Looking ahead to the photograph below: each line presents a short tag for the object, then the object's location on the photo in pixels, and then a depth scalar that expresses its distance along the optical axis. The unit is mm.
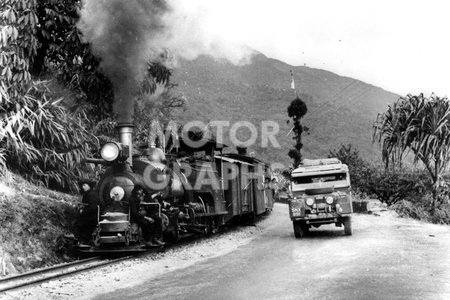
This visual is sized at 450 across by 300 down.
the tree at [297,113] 36156
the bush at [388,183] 20062
